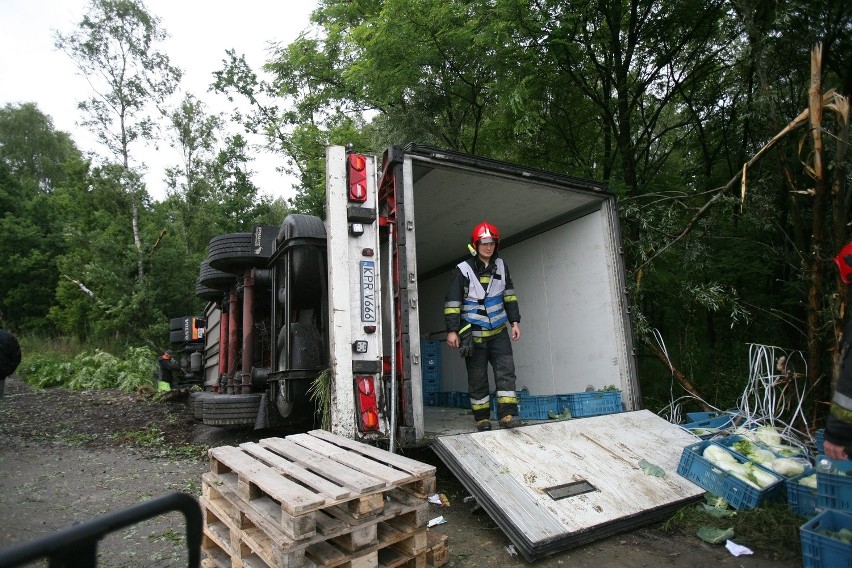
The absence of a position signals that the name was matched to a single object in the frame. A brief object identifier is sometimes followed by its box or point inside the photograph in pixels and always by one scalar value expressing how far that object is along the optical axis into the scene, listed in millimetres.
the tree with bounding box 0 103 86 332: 28109
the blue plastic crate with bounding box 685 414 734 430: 5075
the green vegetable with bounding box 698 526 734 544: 3342
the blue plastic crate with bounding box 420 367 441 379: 9359
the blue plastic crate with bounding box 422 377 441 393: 9281
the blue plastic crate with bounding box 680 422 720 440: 4824
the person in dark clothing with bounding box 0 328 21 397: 6145
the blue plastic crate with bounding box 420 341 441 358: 9469
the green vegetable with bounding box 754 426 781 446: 4379
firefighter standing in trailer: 4957
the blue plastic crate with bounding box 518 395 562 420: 5438
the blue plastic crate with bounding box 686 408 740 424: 5395
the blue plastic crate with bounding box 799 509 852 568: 2625
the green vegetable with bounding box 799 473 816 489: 3543
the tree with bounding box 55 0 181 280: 20859
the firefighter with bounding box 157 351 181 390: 12578
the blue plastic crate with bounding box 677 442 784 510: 3605
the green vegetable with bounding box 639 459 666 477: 4051
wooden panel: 3350
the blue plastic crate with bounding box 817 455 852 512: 3092
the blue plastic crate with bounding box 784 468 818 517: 3469
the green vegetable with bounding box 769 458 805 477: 3824
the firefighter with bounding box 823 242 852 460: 2418
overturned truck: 4410
